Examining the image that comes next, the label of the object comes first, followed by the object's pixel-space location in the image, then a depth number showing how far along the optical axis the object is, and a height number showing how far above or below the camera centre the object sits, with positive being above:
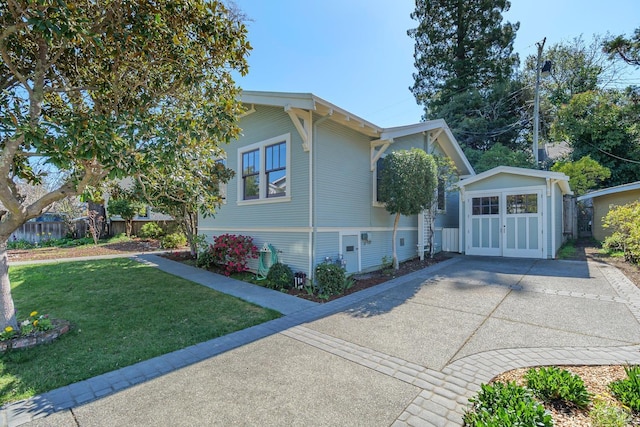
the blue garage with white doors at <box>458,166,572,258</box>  9.97 +0.28
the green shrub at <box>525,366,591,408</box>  2.46 -1.48
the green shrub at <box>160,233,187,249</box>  13.89 -1.01
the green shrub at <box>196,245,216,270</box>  9.23 -1.25
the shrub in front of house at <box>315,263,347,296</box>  6.48 -1.34
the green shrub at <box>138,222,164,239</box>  16.17 -0.60
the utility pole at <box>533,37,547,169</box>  15.60 +6.00
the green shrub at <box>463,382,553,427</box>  2.05 -1.44
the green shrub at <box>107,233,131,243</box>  16.19 -1.05
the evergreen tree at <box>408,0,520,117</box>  20.52 +12.94
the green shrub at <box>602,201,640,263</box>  8.40 -0.26
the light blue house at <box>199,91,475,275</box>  6.89 +1.01
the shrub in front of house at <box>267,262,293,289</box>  6.91 -1.37
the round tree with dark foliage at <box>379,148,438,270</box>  8.06 +1.09
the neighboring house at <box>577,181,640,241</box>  12.21 +0.92
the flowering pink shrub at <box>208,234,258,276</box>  8.12 -0.90
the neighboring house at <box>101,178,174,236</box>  17.83 -0.05
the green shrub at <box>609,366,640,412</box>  2.34 -1.46
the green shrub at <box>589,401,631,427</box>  2.10 -1.47
